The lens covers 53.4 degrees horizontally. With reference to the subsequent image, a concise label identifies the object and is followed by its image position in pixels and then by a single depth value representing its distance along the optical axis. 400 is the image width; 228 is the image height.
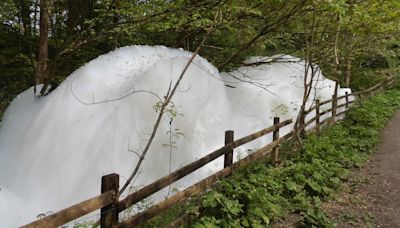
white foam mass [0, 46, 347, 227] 6.35
